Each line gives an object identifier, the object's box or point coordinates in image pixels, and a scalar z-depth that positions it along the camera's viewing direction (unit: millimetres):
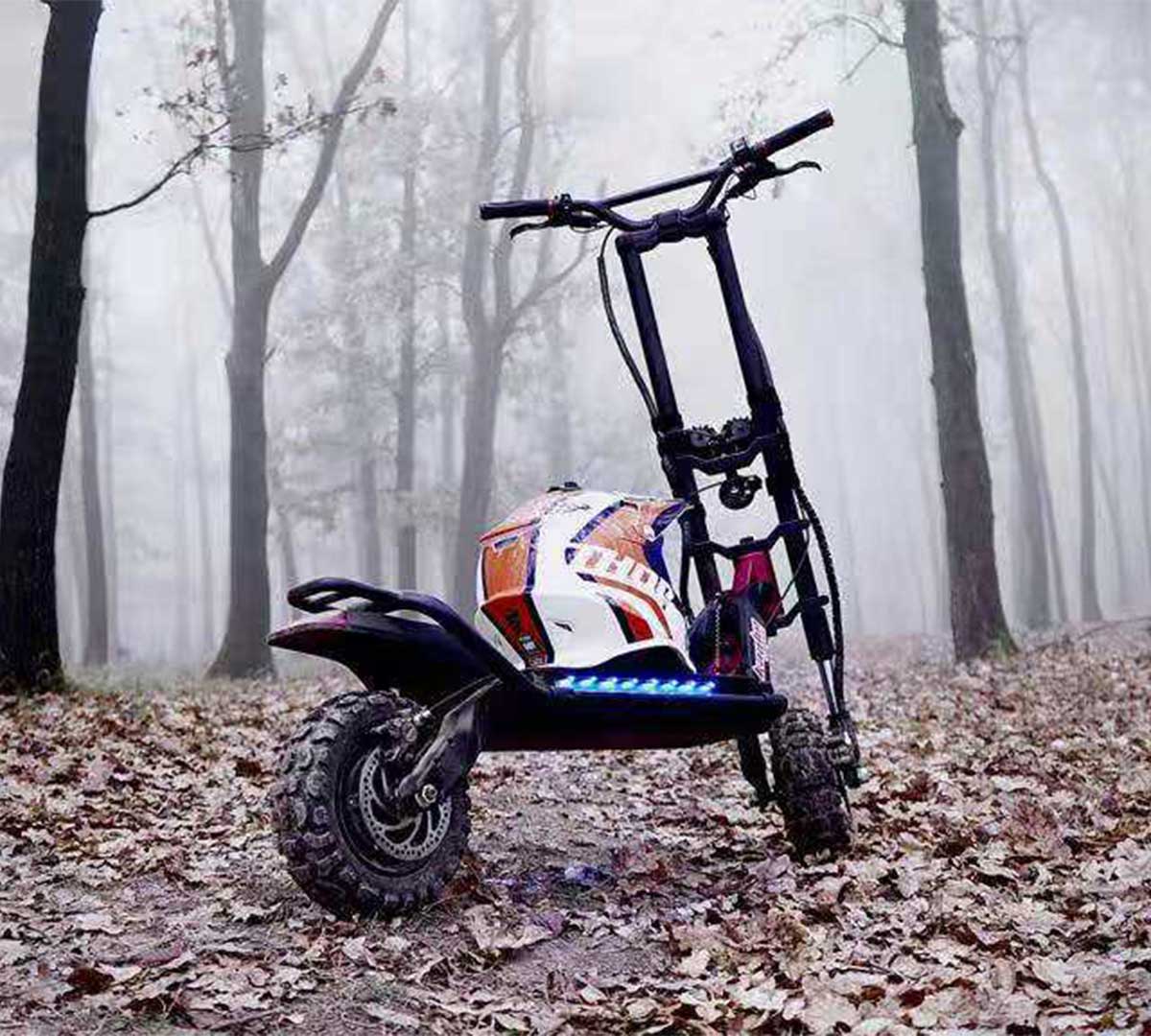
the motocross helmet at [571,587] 4469
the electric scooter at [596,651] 3943
